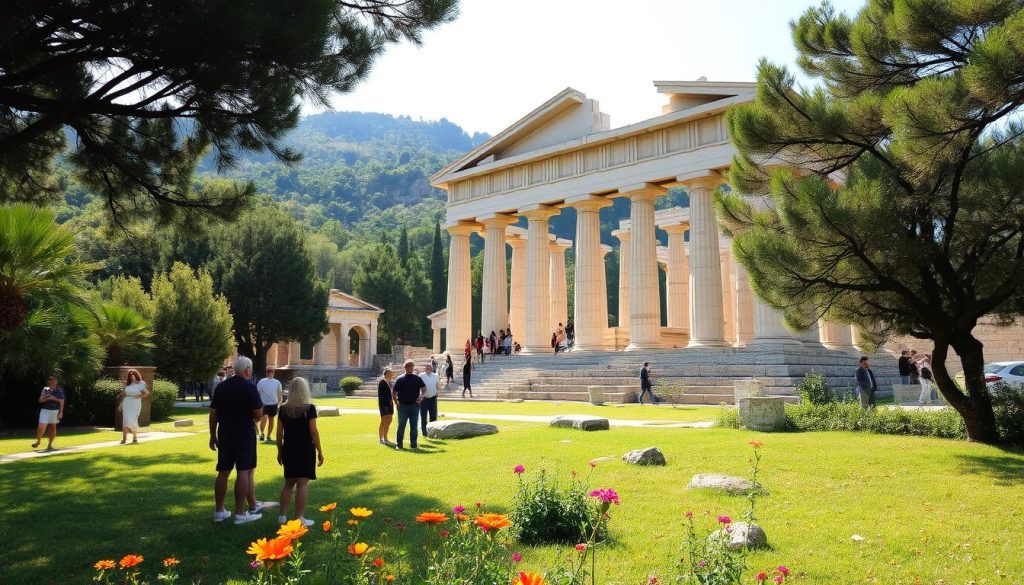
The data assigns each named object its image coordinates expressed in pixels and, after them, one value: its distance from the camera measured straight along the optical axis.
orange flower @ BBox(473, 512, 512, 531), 3.29
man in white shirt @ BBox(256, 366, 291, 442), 14.62
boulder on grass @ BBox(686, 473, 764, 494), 8.56
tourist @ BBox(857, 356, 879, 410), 18.52
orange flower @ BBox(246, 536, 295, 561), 2.81
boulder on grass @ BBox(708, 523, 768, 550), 5.90
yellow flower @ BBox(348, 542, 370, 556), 2.96
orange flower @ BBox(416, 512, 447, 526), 3.50
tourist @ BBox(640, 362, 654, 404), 24.43
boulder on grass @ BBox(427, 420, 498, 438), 15.39
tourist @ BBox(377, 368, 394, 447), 14.53
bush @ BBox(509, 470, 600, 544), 6.71
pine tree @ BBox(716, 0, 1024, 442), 11.31
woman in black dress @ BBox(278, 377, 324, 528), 7.48
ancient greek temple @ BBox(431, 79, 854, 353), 30.59
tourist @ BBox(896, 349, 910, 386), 25.25
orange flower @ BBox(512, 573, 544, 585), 2.59
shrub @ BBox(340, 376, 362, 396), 41.59
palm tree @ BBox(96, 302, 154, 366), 23.87
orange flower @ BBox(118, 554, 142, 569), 3.20
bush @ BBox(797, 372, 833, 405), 18.23
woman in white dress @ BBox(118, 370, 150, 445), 16.44
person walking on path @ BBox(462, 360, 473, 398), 30.01
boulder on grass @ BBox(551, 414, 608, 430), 16.16
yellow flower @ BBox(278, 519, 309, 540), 3.02
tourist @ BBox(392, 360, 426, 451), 13.98
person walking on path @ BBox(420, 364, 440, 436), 15.97
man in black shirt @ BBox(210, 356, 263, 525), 7.82
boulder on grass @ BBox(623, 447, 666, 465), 10.84
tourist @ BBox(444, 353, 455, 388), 34.12
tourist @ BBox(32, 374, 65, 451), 15.34
